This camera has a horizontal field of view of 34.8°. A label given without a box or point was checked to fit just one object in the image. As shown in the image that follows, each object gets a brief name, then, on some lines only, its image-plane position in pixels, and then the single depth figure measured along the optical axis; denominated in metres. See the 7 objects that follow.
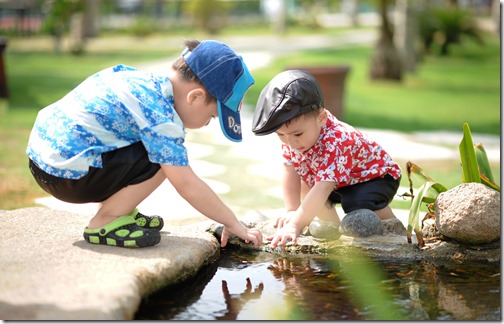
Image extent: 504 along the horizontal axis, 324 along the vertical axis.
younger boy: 3.42
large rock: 3.29
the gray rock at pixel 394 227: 3.56
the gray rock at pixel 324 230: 3.51
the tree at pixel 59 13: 8.88
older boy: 3.09
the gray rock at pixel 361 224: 3.46
